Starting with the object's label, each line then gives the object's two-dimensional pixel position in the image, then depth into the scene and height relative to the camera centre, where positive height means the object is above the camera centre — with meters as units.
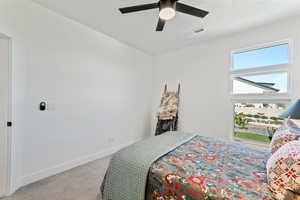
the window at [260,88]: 2.42 +0.22
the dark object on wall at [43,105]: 2.07 -0.12
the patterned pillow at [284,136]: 1.31 -0.37
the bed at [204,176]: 0.90 -0.62
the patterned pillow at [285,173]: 0.83 -0.49
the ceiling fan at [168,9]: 1.48 +1.04
